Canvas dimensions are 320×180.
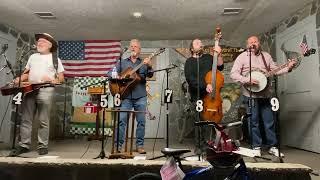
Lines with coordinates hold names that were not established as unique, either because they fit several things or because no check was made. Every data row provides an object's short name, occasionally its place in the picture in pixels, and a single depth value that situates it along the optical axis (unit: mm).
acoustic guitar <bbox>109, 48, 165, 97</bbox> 3773
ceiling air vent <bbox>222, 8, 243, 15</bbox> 5125
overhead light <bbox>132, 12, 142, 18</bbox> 5335
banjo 3734
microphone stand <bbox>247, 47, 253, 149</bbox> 3742
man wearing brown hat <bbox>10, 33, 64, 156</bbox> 3867
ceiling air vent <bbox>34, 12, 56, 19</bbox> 5367
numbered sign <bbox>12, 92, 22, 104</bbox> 3625
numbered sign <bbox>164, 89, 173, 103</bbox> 3617
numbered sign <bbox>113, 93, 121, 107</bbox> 3605
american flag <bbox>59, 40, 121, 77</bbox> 7109
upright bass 3697
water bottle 3771
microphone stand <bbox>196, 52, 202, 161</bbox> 3632
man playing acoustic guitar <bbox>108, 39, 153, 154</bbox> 3906
